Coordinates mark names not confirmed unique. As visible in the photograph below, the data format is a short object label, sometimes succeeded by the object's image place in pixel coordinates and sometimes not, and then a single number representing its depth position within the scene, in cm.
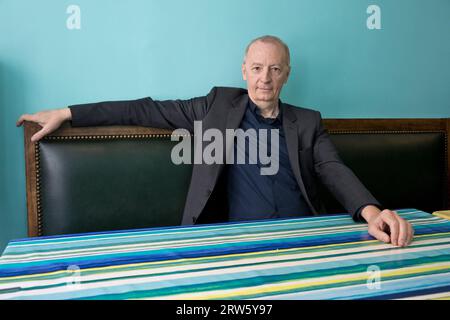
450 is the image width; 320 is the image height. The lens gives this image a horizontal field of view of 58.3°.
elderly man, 150
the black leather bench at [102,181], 148
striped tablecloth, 69
